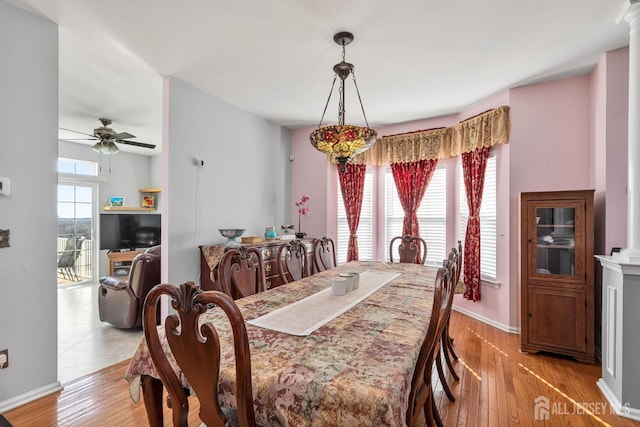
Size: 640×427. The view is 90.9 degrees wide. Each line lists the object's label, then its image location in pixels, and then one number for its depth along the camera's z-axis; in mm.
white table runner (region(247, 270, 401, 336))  1534
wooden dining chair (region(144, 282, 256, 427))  923
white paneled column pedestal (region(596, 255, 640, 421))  2121
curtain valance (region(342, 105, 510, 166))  3707
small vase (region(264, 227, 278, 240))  4480
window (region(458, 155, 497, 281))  3885
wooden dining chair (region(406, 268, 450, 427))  1289
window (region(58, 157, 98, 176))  5996
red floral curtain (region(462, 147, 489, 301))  3971
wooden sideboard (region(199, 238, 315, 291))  3592
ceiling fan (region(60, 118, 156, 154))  4469
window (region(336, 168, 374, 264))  5176
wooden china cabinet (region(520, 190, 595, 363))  2867
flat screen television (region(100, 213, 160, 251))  6546
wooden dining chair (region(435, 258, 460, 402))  1627
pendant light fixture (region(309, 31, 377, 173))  2303
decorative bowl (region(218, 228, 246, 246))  3699
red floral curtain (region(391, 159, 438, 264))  4645
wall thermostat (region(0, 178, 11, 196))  2105
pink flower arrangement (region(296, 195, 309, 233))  5009
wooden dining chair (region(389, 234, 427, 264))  4000
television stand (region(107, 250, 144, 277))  6348
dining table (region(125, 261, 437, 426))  983
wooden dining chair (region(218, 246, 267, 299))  2045
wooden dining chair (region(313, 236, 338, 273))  3277
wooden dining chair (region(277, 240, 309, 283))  2766
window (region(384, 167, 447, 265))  4633
